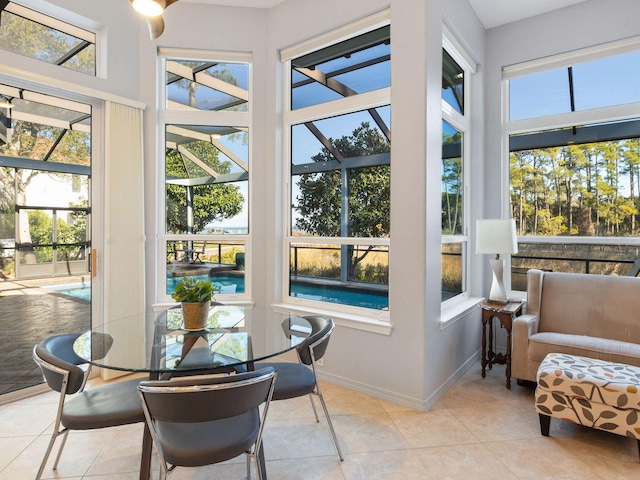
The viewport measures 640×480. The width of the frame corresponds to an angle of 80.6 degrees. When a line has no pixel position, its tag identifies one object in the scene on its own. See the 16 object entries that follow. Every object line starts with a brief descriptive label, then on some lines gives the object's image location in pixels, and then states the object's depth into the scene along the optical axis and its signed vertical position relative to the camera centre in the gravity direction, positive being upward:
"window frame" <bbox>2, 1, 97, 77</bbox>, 2.85 +1.73
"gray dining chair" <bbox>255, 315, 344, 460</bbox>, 1.97 -0.79
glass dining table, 1.73 -0.56
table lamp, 3.18 -0.06
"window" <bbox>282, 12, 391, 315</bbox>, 3.03 +0.58
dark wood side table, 3.09 -0.71
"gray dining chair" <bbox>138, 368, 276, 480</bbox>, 1.31 -0.64
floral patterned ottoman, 2.12 -0.93
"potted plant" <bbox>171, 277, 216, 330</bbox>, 2.15 -0.36
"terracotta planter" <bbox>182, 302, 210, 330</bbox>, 2.15 -0.44
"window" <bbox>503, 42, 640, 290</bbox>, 3.32 +0.70
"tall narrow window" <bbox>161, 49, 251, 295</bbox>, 3.53 +0.68
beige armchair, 2.76 -0.67
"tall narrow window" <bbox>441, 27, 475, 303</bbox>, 3.23 +0.64
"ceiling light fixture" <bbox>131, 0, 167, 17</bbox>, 1.73 +1.08
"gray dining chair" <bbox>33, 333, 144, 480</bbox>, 1.66 -0.79
